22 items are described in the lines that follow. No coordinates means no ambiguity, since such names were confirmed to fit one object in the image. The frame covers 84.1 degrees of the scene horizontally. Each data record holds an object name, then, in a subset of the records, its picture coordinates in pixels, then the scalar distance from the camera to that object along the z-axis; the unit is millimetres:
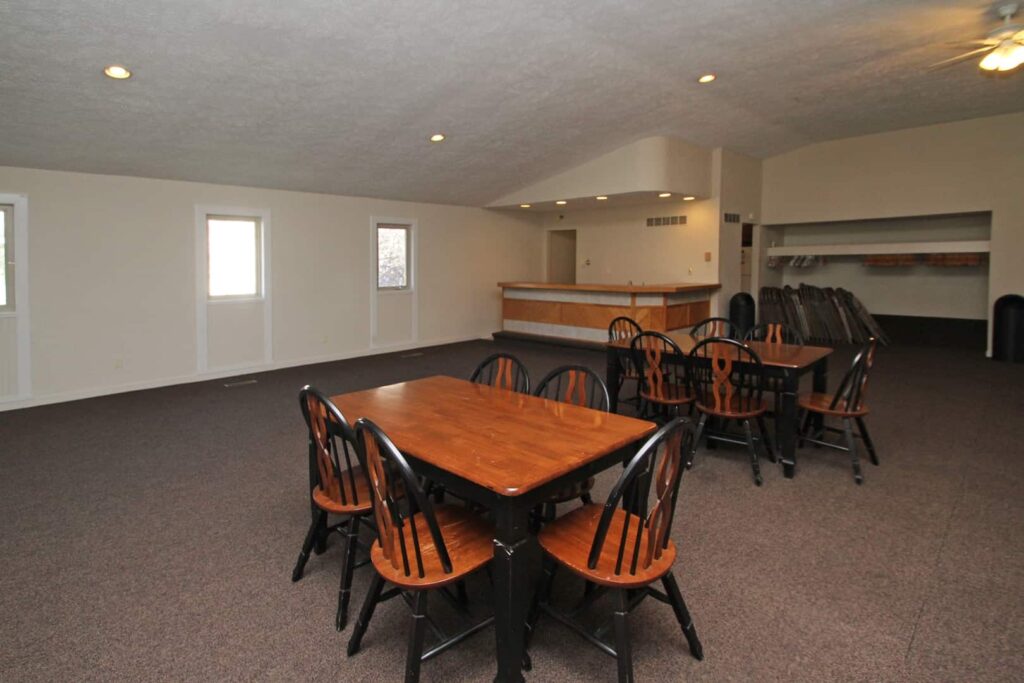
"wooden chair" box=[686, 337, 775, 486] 3636
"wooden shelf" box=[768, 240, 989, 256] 8016
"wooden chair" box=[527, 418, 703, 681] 1716
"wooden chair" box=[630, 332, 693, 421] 4039
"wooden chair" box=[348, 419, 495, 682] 1698
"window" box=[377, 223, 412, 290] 8547
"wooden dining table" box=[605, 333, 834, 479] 3584
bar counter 7938
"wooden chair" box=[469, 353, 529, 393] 3100
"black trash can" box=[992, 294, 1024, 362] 7324
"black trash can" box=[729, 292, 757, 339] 8797
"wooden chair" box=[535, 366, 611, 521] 2416
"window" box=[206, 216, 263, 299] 6758
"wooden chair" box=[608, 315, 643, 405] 4667
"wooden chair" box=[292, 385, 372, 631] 2156
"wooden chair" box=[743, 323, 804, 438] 4598
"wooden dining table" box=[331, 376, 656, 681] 1734
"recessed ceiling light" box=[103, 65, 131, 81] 4016
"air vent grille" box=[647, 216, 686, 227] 9023
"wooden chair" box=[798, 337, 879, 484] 3551
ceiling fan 4266
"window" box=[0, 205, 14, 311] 5289
